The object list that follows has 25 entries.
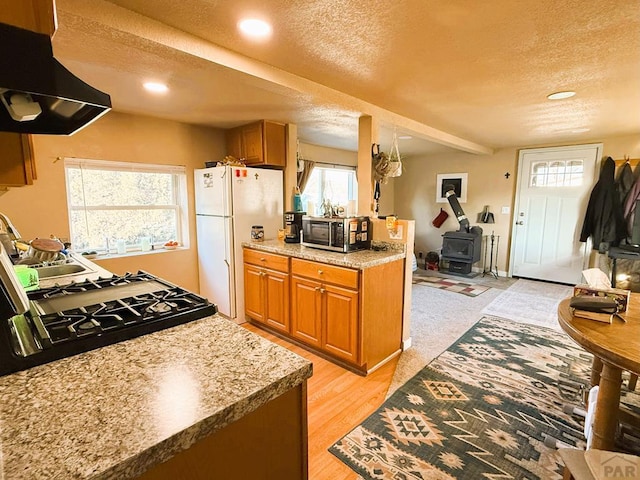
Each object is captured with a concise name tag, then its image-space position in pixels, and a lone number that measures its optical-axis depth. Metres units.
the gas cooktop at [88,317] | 0.91
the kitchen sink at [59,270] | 2.00
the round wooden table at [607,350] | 1.28
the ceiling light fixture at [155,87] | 2.32
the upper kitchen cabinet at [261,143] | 3.41
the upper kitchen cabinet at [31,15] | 0.77
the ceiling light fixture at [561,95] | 2.63
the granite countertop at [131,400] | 0.57
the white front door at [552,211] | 4.81
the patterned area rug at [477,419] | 1.64
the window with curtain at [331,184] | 5.20
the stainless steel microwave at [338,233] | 2.70
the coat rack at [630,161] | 4.36
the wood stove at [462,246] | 5.37
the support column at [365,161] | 3.00
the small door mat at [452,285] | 4.66
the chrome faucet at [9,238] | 1.85
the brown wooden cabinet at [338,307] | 2.41
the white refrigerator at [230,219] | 3.27
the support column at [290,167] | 3.61
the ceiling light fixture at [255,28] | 1.58
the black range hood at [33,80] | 0.75
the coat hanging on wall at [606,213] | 4.39
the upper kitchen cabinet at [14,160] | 1.36
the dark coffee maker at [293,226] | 3.28
